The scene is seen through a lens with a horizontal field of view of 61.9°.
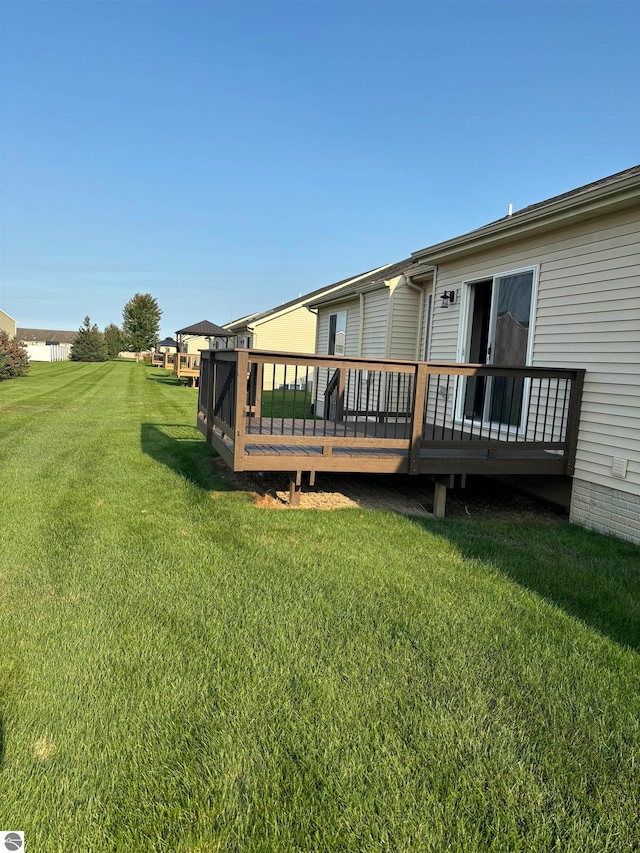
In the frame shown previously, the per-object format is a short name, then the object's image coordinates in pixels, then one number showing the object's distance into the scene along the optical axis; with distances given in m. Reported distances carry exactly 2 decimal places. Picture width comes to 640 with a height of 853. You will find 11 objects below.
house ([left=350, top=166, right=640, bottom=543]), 4.91
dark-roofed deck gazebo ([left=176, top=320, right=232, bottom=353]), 22.70
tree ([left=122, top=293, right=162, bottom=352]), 60.59
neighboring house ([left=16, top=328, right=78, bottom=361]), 87.84
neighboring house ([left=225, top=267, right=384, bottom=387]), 25.88
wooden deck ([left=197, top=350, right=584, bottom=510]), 5.09
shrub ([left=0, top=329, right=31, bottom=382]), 20.78
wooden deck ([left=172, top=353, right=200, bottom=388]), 23.77
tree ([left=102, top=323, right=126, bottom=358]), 59.38
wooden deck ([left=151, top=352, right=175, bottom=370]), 32.84
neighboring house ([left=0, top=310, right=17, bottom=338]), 43.06
